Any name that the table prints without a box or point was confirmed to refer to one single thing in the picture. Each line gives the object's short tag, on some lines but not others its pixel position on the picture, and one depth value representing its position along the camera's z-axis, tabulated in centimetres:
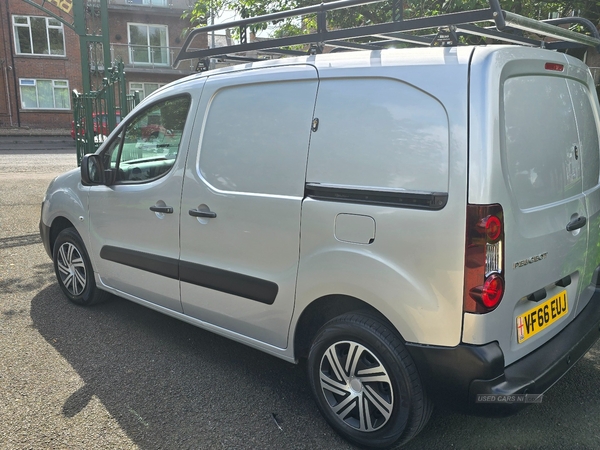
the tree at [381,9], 590
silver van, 232
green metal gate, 892
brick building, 2819
